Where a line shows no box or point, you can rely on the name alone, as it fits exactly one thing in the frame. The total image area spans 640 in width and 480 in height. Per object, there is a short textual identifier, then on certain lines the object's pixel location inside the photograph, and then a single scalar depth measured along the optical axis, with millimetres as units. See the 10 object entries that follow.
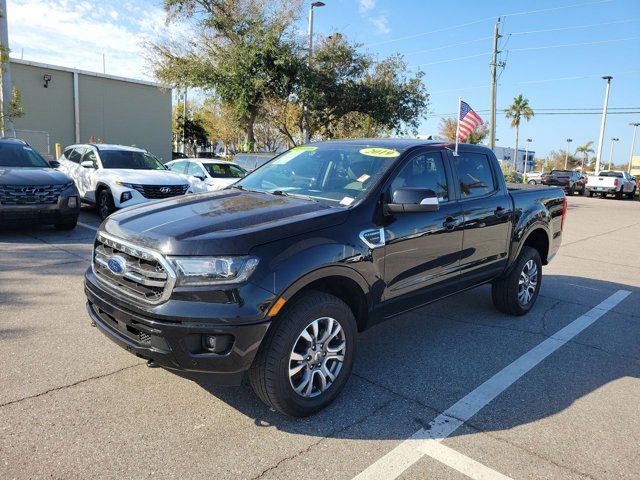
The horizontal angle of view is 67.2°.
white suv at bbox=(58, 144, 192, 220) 9664
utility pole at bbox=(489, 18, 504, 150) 24078
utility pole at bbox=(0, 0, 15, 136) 15062
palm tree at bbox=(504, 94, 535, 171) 62406
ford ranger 2727
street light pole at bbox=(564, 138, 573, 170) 87325
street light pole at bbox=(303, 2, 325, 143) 20353
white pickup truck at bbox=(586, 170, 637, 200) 29172
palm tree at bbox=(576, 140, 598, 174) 83412
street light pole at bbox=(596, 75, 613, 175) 40147
